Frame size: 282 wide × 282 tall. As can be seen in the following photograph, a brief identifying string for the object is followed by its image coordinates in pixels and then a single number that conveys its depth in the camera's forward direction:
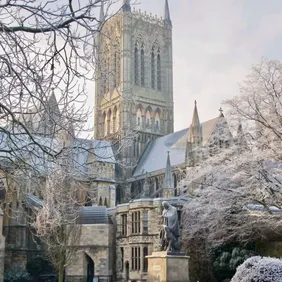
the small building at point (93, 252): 37.94
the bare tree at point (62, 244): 32.06
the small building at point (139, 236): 36.66
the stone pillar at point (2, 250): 35.38
